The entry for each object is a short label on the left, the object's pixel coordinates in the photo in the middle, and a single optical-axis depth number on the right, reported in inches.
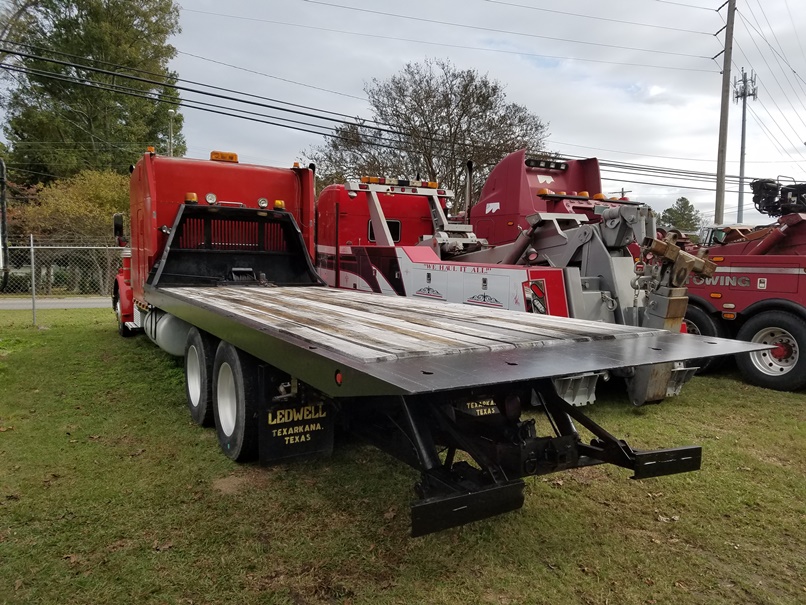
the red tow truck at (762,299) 271.6
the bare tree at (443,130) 891.4
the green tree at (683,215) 3007.9
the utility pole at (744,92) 1549.5
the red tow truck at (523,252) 230.8
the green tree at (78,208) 916.6
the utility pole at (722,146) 720.3
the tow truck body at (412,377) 94.7
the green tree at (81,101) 1173.7
